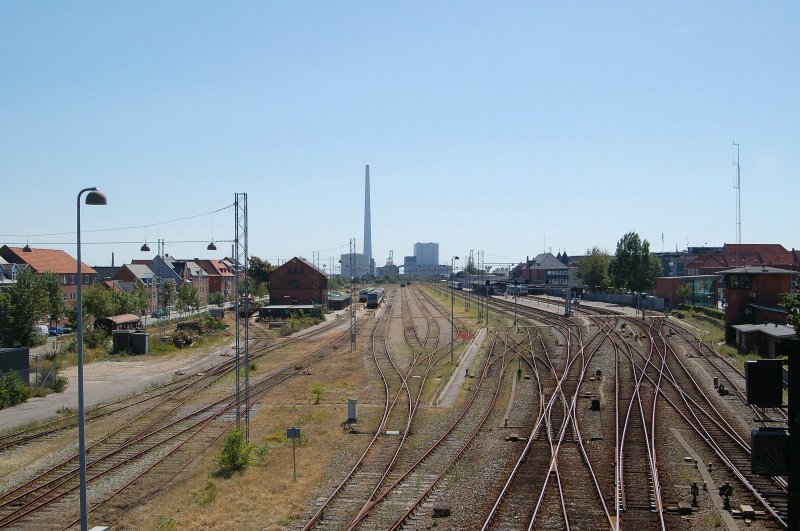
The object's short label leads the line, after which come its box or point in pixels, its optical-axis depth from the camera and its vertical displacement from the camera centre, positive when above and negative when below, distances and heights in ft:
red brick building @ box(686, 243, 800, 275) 345.51 +9.29
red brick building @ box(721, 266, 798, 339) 156.56 -3.64
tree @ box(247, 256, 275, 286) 360.89 +3.40
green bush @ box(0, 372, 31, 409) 99.76 -16.95
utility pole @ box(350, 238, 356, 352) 157.84 -13.82
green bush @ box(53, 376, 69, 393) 112.06 -17.83
